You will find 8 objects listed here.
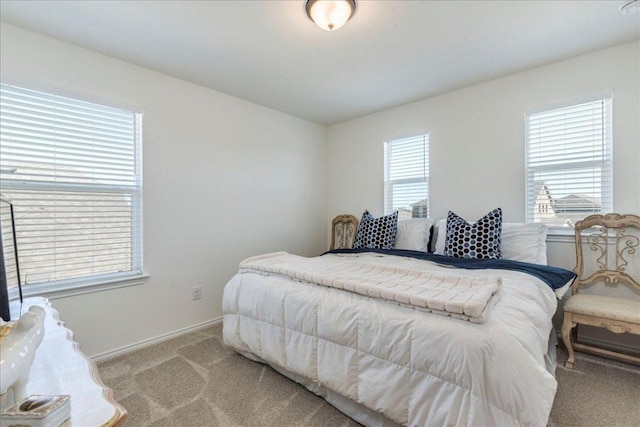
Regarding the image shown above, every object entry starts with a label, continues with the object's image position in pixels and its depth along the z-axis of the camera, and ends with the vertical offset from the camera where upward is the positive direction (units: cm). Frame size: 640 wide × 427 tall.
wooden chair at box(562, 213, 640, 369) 194 -52
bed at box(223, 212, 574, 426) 110 -59
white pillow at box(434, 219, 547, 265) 239 -26
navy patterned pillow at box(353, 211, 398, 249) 312 -23
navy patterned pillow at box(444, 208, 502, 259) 245 -23
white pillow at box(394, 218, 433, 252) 300 -23
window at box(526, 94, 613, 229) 244 +44
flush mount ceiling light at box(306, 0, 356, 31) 172 +120
